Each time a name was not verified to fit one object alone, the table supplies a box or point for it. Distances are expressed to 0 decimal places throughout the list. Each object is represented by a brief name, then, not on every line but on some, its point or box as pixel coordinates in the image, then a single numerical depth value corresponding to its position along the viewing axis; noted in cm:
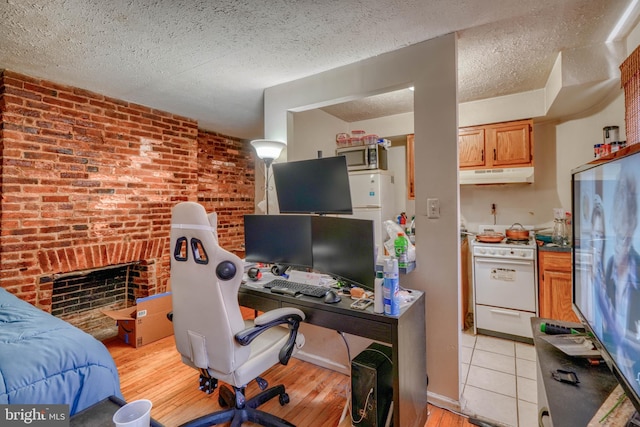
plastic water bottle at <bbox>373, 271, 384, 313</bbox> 159
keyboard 193
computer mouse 177
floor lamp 254
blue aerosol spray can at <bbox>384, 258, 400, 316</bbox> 155
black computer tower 168
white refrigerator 309
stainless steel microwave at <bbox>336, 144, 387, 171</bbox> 309
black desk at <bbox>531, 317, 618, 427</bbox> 85
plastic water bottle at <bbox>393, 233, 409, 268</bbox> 200
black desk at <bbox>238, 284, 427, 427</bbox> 154
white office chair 151
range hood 313
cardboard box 289
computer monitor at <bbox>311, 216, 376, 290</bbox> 177
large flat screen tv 78
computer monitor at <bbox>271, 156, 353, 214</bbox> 211
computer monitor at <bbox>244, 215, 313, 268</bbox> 228
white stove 289
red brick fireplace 242
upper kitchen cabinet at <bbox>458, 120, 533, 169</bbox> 311
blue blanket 110
